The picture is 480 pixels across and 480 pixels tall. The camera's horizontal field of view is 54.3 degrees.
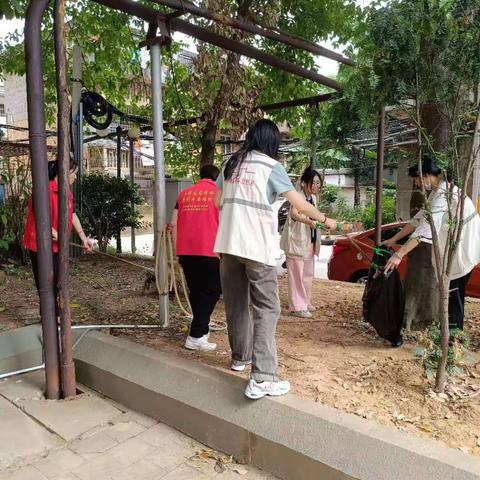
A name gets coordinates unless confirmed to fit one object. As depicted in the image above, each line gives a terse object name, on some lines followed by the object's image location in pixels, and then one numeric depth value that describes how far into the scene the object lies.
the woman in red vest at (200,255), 3.68
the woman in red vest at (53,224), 3.96
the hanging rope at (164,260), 4.14
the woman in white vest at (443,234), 3.31
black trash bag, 3.53
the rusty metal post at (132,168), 10.50
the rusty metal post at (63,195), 3.11
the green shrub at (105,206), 8.81
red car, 7.04
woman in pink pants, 4.78
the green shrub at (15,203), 7.82
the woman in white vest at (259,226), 2.75
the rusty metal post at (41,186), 3.10
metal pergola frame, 3.10
